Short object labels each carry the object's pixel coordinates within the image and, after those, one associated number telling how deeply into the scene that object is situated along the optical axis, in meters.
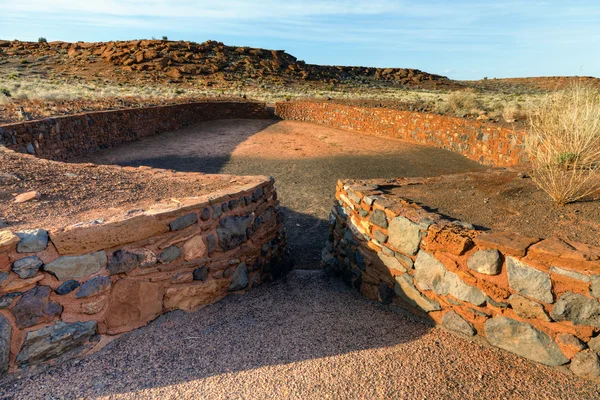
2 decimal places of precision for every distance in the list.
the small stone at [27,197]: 3.86
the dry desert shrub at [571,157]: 4.08
